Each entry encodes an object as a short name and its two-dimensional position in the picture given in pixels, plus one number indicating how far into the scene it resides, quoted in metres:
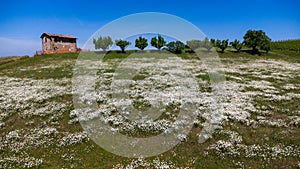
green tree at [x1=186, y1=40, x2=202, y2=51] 72.69
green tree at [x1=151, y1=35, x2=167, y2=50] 72.62
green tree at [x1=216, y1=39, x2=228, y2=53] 68.70
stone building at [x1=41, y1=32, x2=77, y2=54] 81.88
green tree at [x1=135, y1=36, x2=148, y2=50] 73.93
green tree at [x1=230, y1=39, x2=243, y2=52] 70.50
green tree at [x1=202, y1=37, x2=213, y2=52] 70.94
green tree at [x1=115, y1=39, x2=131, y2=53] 72.22
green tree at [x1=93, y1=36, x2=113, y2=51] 75.56
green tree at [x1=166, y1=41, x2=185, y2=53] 69.75
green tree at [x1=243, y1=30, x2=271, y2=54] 66.31
